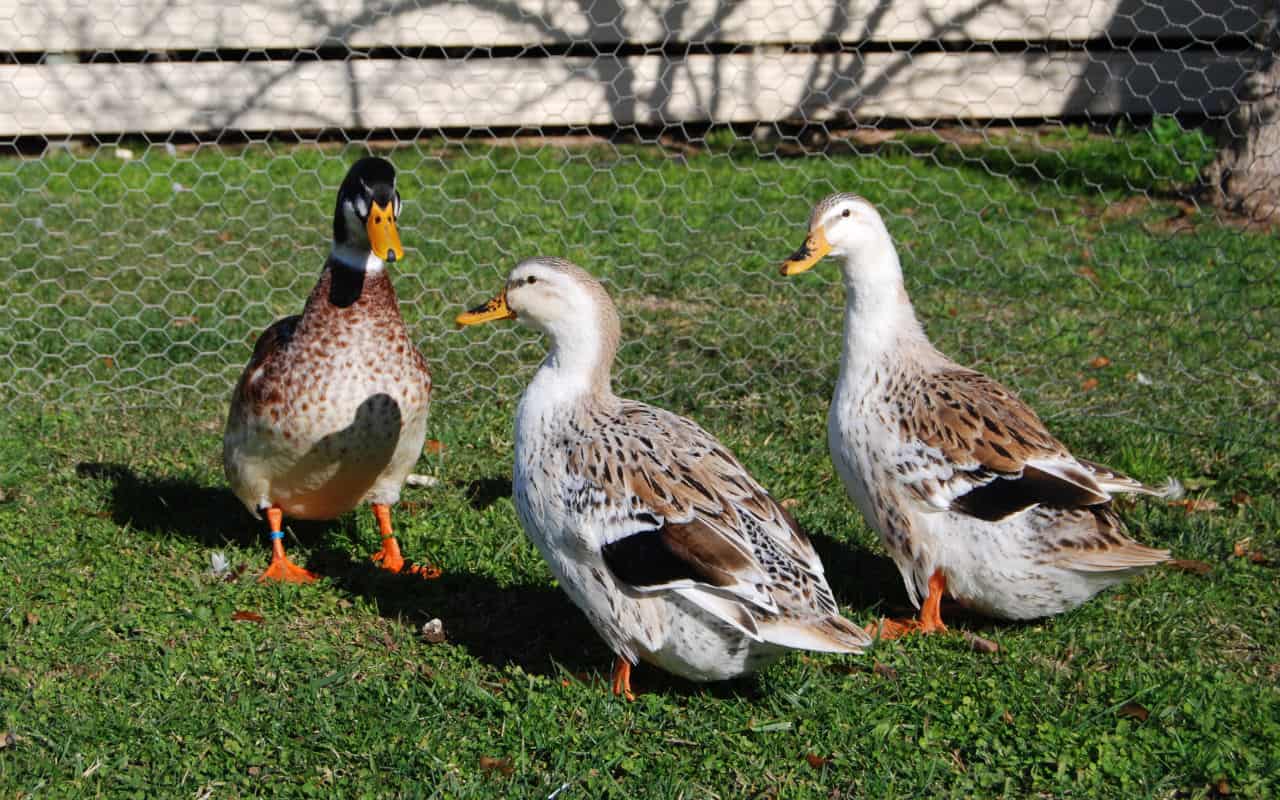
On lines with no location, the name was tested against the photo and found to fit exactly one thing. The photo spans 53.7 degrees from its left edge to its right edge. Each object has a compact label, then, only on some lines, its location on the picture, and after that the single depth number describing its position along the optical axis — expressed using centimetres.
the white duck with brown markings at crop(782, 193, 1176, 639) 354
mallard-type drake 383
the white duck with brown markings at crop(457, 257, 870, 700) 299
